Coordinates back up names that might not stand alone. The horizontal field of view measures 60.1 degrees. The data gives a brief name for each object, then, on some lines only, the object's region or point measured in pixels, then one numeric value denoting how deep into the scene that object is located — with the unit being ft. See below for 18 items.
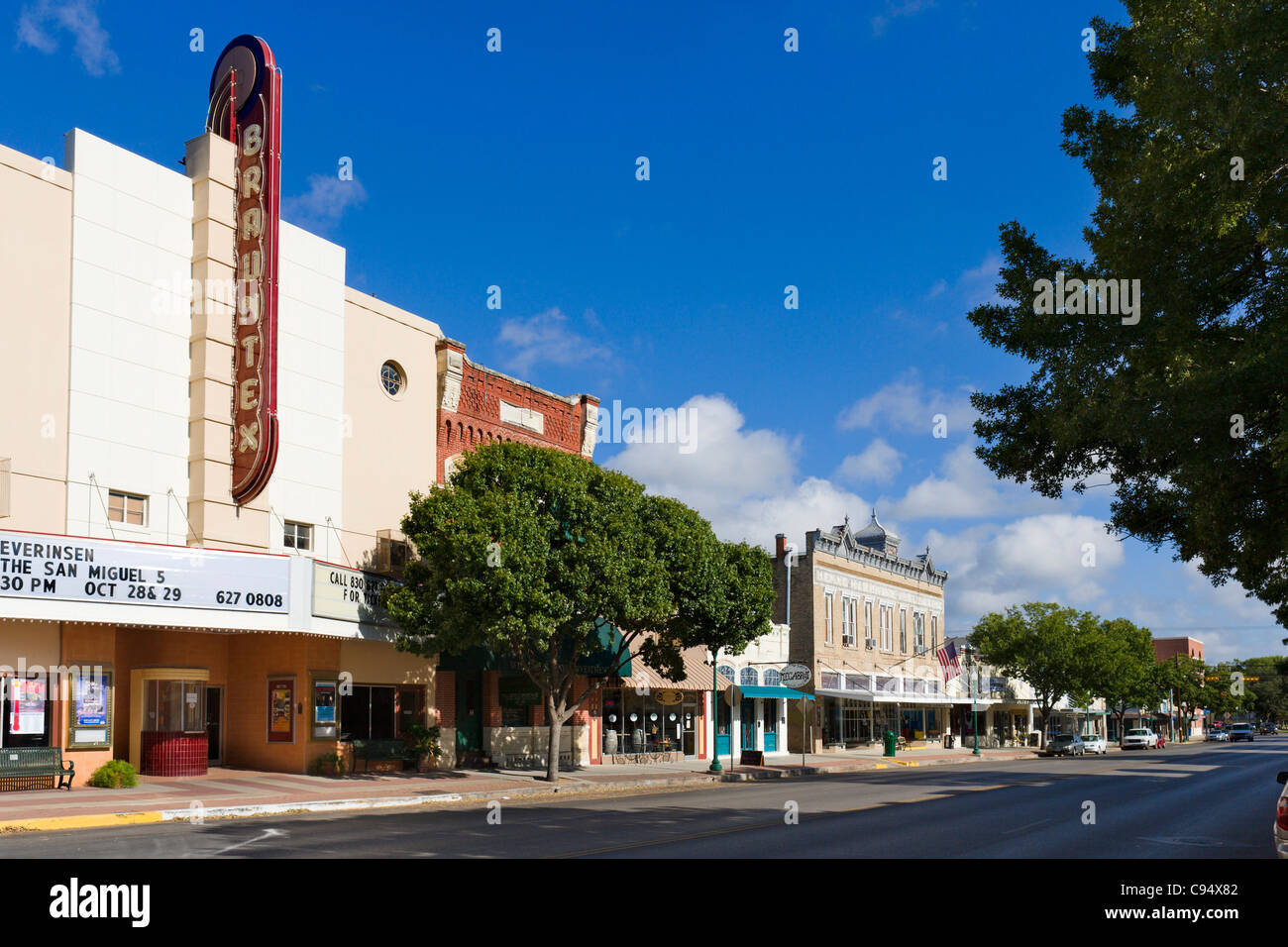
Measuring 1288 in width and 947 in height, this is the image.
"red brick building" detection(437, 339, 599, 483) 112.27
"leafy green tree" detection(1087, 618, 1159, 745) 232.12
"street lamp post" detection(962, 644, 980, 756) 231.11
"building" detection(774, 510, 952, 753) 171.53
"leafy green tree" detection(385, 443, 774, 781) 89.97
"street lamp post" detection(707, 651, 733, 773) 141.06
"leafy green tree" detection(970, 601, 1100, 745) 223.92
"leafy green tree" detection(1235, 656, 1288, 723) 559.38
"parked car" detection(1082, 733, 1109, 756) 224.33
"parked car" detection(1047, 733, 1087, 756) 209.77
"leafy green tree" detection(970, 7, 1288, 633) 41.29
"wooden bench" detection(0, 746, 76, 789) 74.08
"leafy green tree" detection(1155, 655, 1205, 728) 336.66
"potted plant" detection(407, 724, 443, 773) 101.76
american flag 188.85
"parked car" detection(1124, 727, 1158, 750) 250.57
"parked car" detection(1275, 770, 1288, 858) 37.86
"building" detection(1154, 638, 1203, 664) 563.89
